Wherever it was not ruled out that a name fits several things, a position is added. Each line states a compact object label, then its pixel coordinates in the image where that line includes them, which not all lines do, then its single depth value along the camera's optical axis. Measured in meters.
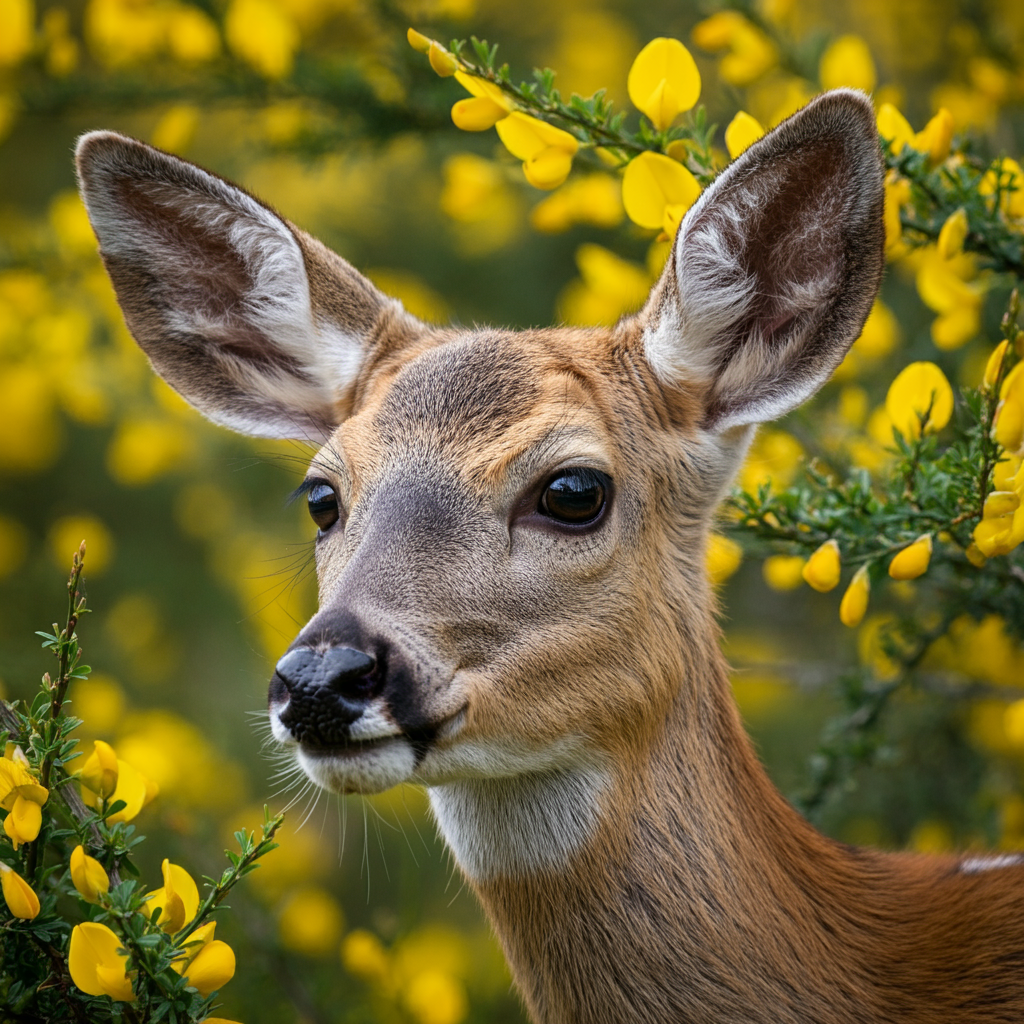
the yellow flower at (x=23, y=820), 5.14
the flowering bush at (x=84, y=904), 5.05
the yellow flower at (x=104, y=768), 5.63
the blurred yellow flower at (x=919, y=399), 7.29
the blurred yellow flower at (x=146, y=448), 15.22
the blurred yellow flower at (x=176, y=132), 10.74
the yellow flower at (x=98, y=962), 5.00
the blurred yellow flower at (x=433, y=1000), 9.00
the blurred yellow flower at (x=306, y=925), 10.83
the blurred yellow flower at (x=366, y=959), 8.93
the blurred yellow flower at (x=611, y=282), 10.71
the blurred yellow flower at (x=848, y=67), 9.32
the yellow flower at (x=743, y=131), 7.47
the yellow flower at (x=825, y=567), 6.74
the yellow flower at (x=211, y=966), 5.33
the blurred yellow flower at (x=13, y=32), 11.29
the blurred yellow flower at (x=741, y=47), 9.73
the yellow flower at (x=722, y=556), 8.21
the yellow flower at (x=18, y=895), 4.95
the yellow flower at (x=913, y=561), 6.40
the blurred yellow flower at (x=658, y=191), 7.21
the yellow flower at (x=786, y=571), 8.80
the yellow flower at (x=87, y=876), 5.12
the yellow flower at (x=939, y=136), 7.26
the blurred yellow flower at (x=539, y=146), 7.14
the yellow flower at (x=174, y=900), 5.36
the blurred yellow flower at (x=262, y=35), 11.23
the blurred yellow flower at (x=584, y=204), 9.59
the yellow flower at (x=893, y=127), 7.51
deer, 6.09
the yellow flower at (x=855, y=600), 6.73
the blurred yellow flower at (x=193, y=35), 11.51
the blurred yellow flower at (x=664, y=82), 7.27
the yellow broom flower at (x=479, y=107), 7.01
